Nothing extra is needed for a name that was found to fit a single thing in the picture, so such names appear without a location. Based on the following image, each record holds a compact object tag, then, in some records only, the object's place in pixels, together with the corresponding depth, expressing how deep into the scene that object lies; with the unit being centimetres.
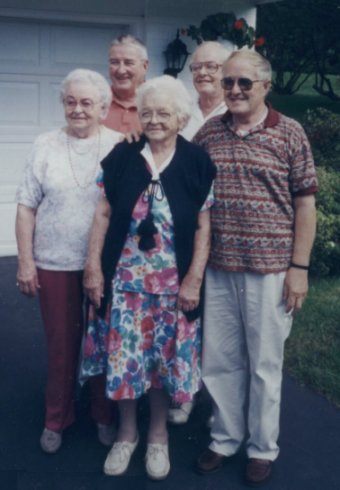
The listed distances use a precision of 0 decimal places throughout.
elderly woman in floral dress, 290
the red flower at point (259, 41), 663
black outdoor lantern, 633
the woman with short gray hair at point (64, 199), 306
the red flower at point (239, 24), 644
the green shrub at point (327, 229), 633
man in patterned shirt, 286
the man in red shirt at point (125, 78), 356
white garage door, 624
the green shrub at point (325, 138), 769
